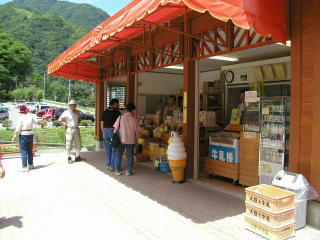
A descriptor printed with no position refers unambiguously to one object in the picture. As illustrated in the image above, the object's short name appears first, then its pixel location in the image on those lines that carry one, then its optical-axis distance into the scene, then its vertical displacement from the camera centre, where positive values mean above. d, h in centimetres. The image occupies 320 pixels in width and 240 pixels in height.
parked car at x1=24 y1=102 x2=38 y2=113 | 3686 +65
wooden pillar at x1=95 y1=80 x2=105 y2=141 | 1152 +45
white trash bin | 380 -100
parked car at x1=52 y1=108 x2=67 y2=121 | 2872 +2
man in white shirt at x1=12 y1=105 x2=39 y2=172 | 722 -42
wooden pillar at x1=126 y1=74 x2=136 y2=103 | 877 +76
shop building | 380 +115
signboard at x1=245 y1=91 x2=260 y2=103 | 537 +33
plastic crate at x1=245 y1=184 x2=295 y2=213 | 355 -105
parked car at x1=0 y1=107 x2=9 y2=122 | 2661 -9
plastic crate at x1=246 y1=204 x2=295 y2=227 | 355 -127
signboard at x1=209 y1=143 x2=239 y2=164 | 587 -81
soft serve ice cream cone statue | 590 -85
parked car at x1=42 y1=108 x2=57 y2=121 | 2909 -18
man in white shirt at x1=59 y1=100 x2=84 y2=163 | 857 -37
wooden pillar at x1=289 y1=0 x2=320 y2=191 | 379 +31
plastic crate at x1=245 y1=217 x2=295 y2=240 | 355 -144
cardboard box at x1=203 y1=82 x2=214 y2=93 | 830 +77
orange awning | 318 +128
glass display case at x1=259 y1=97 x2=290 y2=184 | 488 -38
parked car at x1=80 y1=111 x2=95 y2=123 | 3038 -38
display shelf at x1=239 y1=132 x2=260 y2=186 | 545 -84
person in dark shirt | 733 -31
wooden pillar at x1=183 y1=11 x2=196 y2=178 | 614 +25
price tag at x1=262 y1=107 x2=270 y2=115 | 508 +5
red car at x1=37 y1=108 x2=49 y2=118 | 3142 +12
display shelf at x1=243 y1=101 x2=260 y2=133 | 549 -6
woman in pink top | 664 -37
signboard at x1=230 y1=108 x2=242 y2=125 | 649 -7
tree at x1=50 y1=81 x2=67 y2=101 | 8244 +619
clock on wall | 834 +108
